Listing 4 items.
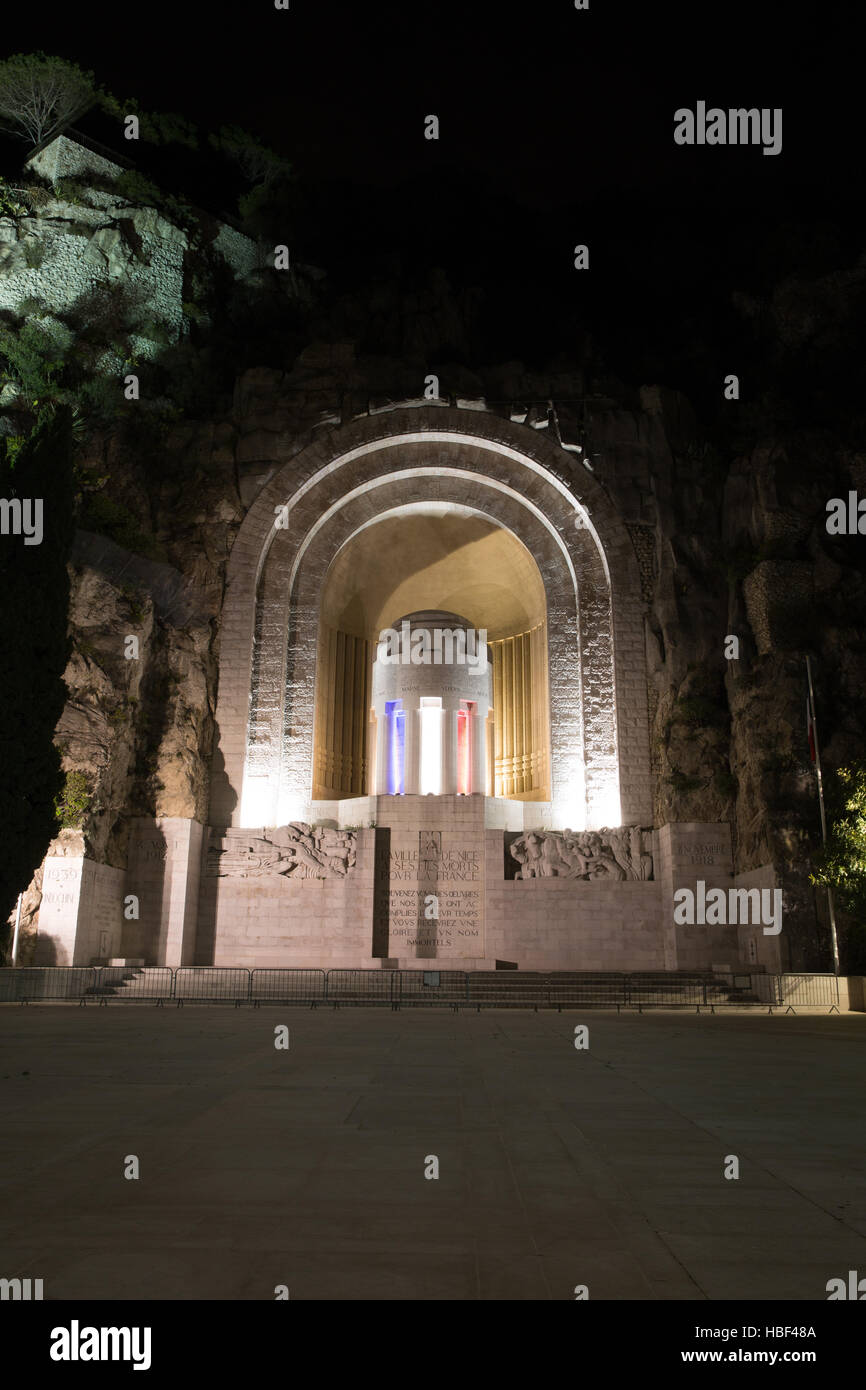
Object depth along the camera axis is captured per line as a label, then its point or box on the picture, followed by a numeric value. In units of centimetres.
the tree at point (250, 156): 4319
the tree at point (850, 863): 1917
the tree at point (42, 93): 3762
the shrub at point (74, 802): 2283
